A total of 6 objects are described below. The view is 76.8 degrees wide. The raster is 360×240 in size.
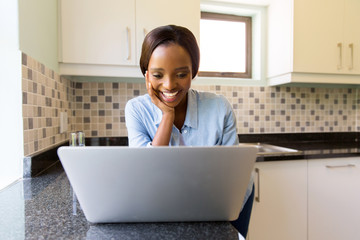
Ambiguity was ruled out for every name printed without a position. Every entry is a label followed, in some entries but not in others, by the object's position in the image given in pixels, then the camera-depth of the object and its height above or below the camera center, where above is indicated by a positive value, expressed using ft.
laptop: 1.28 -0.39
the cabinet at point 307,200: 4.56 -1.83
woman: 2.43 +0.09
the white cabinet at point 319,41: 5.35 +1.71
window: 6.48 +1.97
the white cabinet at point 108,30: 4.46 +1.68
